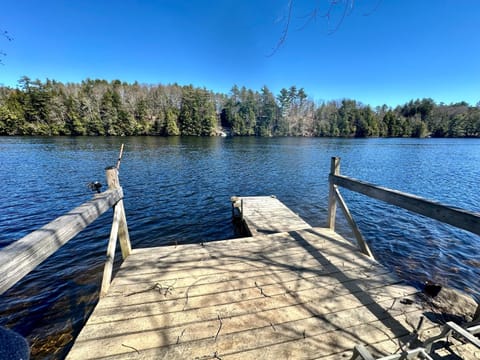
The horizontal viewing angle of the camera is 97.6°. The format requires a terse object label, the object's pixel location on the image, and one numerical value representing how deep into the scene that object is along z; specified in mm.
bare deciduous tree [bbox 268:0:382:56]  1902
